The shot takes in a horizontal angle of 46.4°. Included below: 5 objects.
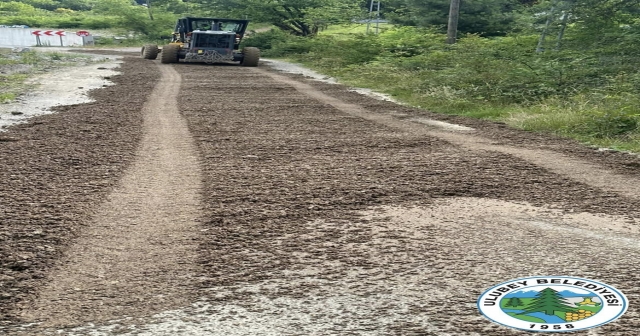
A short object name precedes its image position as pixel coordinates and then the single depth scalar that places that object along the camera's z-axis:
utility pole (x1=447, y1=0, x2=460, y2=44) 25.28
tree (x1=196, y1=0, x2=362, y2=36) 42.09
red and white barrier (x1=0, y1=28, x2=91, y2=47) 48.91
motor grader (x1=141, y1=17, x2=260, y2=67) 29.27
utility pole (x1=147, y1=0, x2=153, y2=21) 53.62
